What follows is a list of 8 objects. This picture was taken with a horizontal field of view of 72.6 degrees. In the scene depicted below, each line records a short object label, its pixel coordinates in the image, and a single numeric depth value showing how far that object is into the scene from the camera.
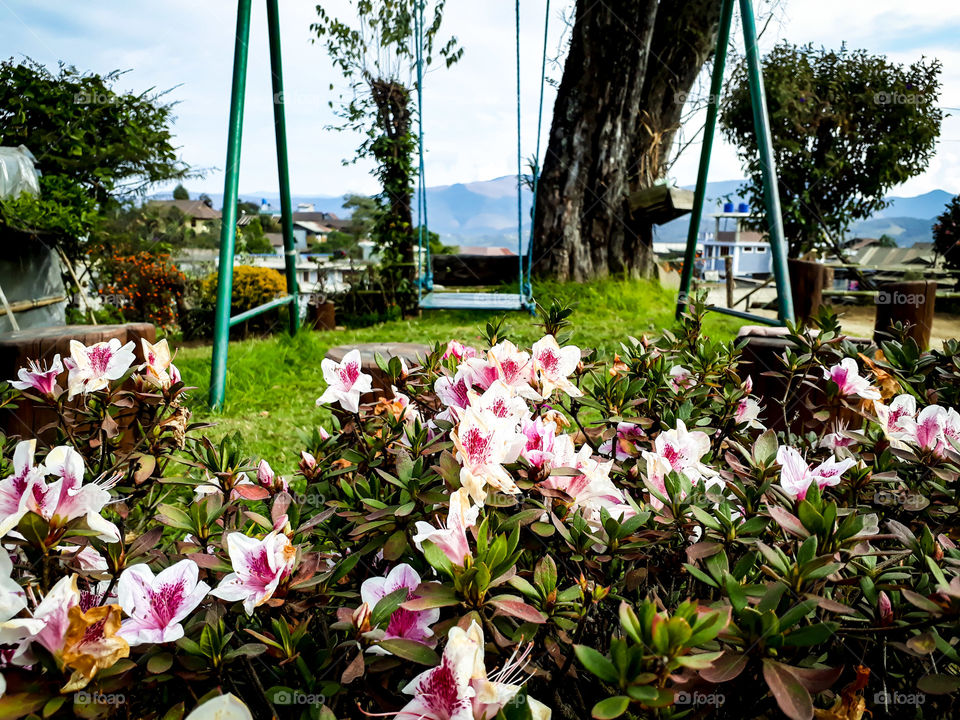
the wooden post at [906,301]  4.07
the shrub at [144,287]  10.27
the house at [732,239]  15.05
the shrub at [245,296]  10.09
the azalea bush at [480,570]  0.61
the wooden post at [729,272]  11.95
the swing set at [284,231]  3.59
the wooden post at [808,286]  6.15
